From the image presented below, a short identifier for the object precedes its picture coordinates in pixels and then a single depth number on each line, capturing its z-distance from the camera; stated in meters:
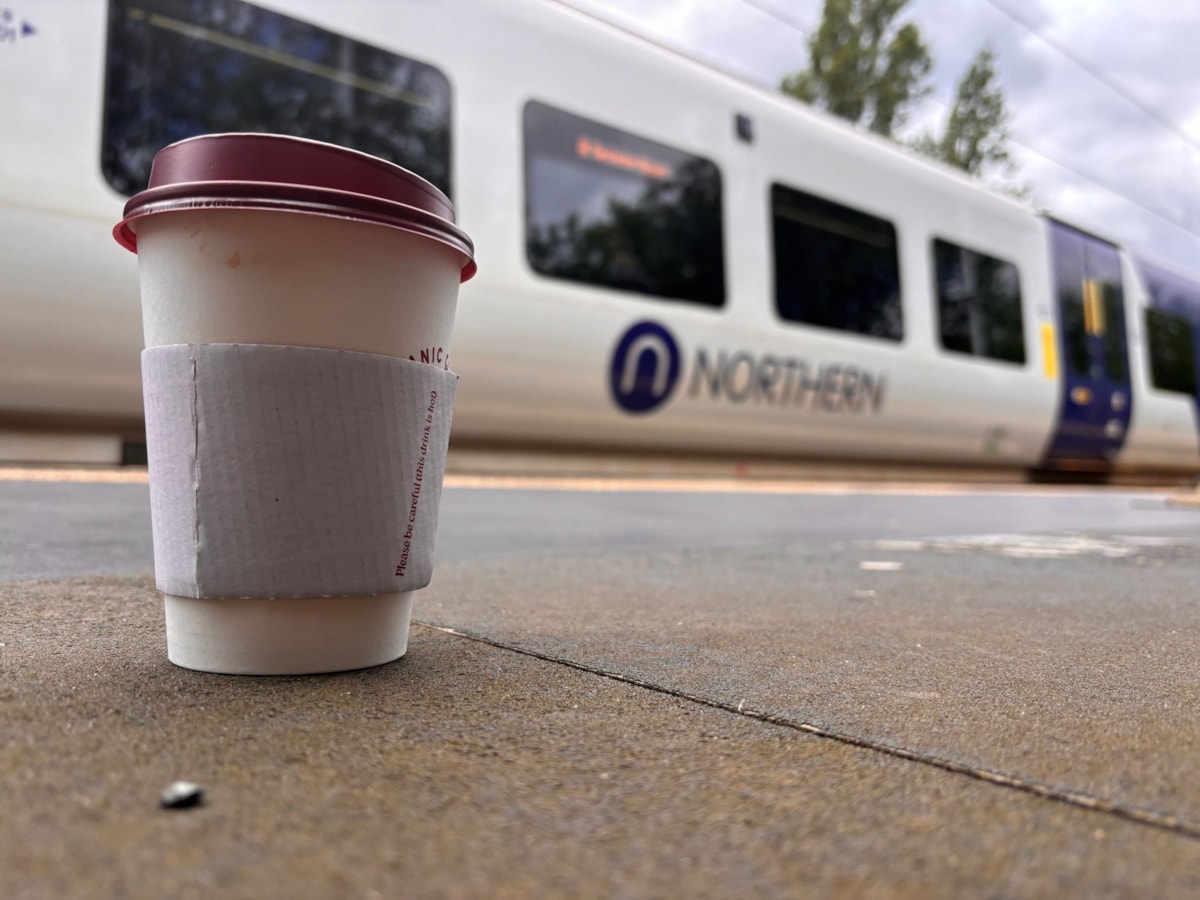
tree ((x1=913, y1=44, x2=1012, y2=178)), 17.12
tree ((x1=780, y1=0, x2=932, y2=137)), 16.61
